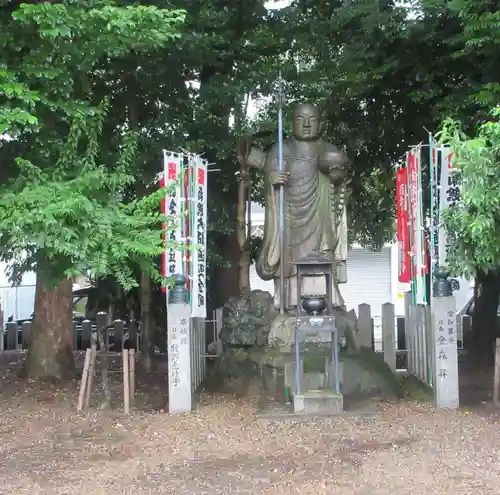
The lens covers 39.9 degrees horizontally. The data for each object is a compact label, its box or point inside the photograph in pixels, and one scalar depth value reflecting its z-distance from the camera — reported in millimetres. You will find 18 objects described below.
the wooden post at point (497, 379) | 8094
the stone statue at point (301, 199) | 9570
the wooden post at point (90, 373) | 8234
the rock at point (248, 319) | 9430
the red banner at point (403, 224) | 9298
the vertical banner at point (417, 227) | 8633
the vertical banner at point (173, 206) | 8273
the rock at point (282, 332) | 9109
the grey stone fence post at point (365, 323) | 11216
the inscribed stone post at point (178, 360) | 8141
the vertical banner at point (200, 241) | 8750
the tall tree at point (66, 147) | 6039
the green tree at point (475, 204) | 6000
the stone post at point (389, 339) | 10914
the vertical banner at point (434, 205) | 8250
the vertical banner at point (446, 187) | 7945
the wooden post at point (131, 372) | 8453
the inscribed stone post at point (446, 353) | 8141
